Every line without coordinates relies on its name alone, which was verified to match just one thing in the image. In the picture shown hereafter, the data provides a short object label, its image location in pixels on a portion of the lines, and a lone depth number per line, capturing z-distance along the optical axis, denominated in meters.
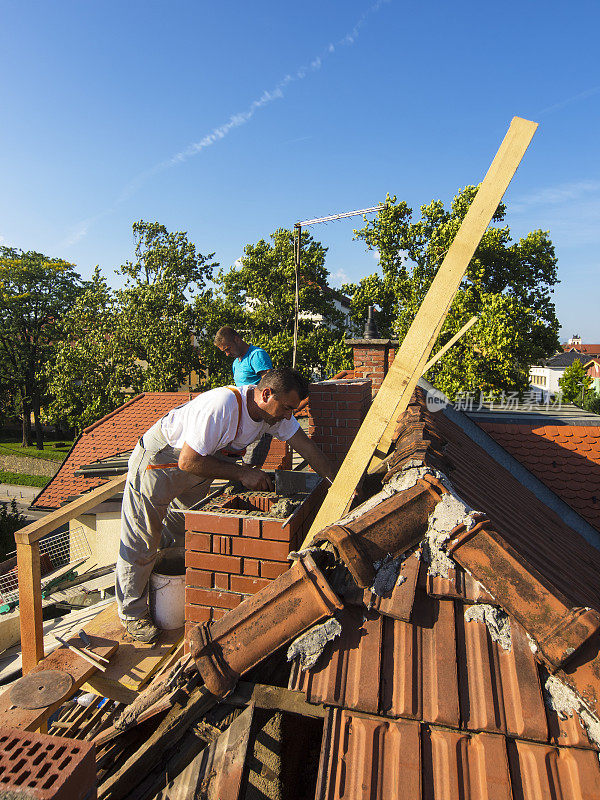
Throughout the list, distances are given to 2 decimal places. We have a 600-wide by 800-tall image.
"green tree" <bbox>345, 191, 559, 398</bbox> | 20.83
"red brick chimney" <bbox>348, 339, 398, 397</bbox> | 7.80
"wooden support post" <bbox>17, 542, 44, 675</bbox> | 3.21
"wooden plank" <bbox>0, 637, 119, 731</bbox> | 2.39
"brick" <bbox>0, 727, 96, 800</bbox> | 1.49
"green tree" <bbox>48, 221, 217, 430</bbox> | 22.88
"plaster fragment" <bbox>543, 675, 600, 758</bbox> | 1.43
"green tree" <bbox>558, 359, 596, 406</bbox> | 37.72
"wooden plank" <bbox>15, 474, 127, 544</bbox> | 3.17
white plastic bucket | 3.22
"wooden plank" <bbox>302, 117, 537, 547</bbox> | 1.92
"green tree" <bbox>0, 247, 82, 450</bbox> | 31.00
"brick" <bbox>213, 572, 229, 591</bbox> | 2.63
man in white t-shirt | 2.92
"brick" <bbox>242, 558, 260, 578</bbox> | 2.56
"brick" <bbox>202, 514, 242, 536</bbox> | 2.56
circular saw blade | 2.51
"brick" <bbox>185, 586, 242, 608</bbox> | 2.63
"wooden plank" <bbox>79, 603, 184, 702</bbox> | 2.83
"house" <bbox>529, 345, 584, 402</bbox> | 57.38
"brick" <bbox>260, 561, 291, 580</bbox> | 2.52
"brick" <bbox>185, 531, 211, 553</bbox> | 2.64
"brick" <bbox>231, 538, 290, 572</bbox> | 2.50
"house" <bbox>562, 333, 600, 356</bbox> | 77.53
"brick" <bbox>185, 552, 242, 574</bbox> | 2.60
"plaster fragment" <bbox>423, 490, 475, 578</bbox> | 1.83
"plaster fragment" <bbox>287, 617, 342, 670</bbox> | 1.77
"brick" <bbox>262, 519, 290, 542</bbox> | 2.48
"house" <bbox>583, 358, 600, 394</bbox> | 59.39
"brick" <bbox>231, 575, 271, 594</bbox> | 2.56
